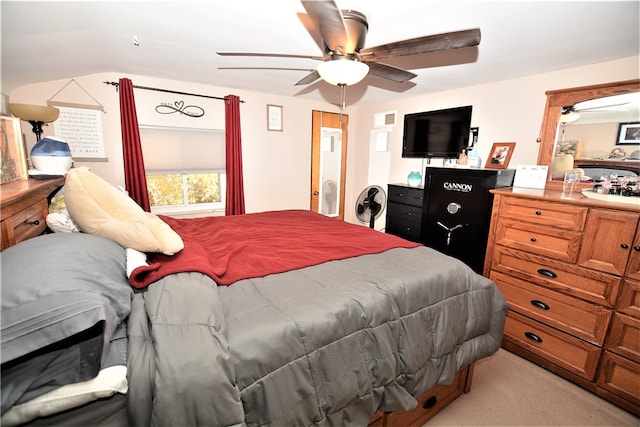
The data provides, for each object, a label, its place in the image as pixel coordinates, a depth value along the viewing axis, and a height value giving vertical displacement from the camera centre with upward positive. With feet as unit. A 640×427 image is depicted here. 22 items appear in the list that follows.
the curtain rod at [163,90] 9.78 +2.34
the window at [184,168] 11.03 -0.60
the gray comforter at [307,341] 2.78 -2.34
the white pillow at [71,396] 2.25 -2.11
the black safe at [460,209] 8.62 -1.61
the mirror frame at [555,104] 7.68 +1.79
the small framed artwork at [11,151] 4.35 -0.04
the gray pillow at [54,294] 2.31 -1.35
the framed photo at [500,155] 9.75 +0.26
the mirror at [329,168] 15.34 -0.61
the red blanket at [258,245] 4.68 -2.05
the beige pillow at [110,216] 4.14 -1.02
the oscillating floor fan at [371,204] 12.12 -1.96
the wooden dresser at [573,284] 5.71 -2.78
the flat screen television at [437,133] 11.05 +1.17
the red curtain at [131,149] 9.84 +0.10
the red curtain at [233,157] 11.86 -0.09
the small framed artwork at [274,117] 13.11 +1.82
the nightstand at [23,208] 3.59 -0.88
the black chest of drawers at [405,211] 11.48 -2.18
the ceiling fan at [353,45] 4.60 +2.07
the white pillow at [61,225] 4.60 -1.21
